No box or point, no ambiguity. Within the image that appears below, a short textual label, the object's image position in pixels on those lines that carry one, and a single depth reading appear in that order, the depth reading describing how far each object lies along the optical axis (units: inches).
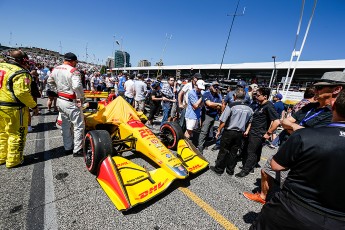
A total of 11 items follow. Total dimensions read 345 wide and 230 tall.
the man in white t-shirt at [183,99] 226.2
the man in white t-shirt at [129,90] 285.5
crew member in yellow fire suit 116.9
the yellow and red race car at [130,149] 97.3
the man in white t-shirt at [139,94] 274.9
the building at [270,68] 883.0
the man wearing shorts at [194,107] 163.0
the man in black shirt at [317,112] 75.6
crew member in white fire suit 135.9
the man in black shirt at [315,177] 45.5
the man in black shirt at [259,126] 137.3
